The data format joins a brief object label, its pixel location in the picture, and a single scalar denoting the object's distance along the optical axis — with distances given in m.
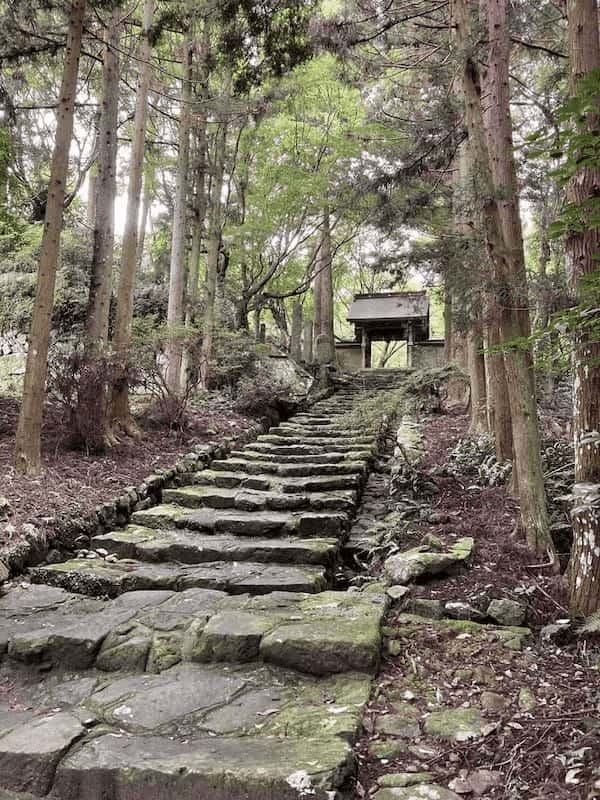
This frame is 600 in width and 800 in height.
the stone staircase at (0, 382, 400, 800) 2.18
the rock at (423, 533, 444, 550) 4.41
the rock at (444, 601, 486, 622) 3.53
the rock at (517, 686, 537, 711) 2.48
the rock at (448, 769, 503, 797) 1.99
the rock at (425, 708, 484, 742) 2.33
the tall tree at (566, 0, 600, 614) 3.16
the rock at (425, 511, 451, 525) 5.16
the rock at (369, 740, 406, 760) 2.26
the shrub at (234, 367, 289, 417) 10.43
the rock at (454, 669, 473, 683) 2.78
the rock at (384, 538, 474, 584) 4.02
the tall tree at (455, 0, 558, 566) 4.31
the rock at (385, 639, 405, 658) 3.08
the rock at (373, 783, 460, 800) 1.96
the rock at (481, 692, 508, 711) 2.51
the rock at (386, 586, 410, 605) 3.74
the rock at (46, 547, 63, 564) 4.71
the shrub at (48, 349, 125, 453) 6.63
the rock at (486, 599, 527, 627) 3.43
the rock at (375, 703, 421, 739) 2.40
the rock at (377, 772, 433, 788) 2.06
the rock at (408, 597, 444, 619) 3.58
